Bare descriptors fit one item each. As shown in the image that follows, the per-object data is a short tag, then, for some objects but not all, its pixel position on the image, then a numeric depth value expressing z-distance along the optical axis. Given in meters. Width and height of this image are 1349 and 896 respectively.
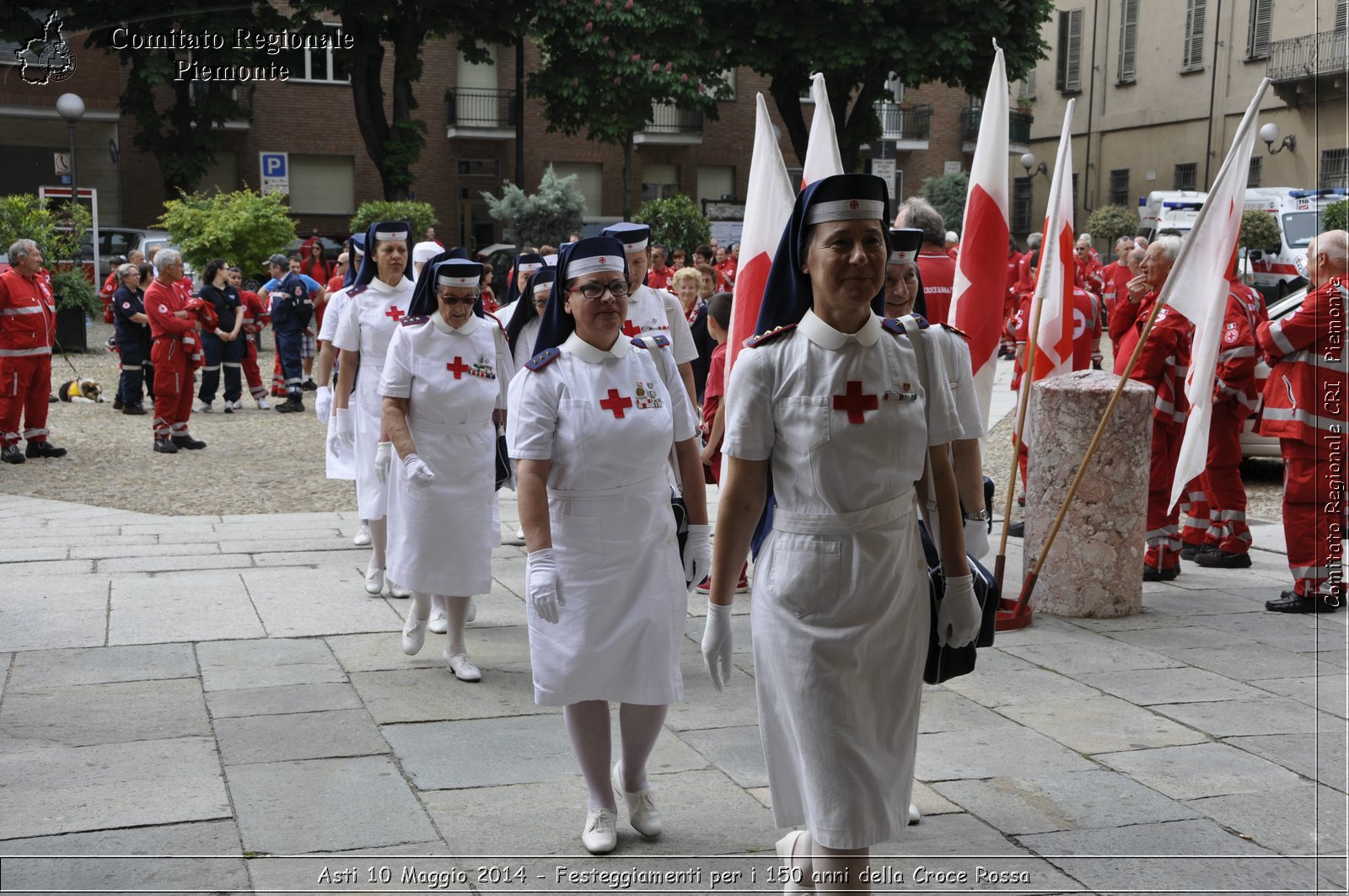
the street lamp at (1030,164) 34.50
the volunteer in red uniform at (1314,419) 7.42
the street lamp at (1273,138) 28.20
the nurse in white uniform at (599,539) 4.31
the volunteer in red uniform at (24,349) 13.45
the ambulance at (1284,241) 26.56
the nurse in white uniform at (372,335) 7.89
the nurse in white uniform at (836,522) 3.28
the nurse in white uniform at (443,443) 6.25
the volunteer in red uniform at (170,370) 14.44
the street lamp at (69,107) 17.83
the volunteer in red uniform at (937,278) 6.98
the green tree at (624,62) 32.34
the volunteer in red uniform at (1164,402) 8.27
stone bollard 7.26
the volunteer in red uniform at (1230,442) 8.55
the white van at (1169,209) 24.42
